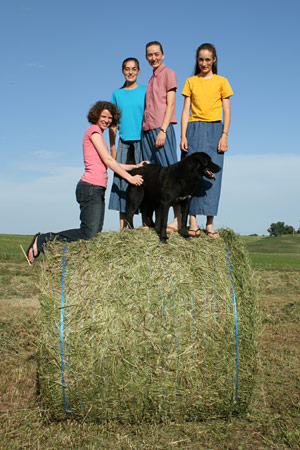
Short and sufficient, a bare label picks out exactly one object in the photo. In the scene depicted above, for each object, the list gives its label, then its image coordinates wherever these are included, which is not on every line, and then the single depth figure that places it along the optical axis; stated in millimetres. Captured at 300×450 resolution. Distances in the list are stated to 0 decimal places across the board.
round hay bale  3965
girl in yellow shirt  5812
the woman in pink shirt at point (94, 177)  5266
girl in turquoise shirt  6375
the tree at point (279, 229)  91812
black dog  5215
